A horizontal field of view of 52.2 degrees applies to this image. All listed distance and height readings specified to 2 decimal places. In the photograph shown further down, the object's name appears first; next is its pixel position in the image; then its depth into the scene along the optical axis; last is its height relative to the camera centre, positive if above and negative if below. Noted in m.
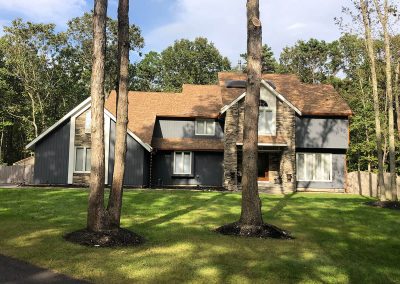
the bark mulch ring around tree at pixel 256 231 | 10.36 -1.59
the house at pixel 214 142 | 25.22 +1.80
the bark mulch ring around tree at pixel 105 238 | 9.15 -1.63
